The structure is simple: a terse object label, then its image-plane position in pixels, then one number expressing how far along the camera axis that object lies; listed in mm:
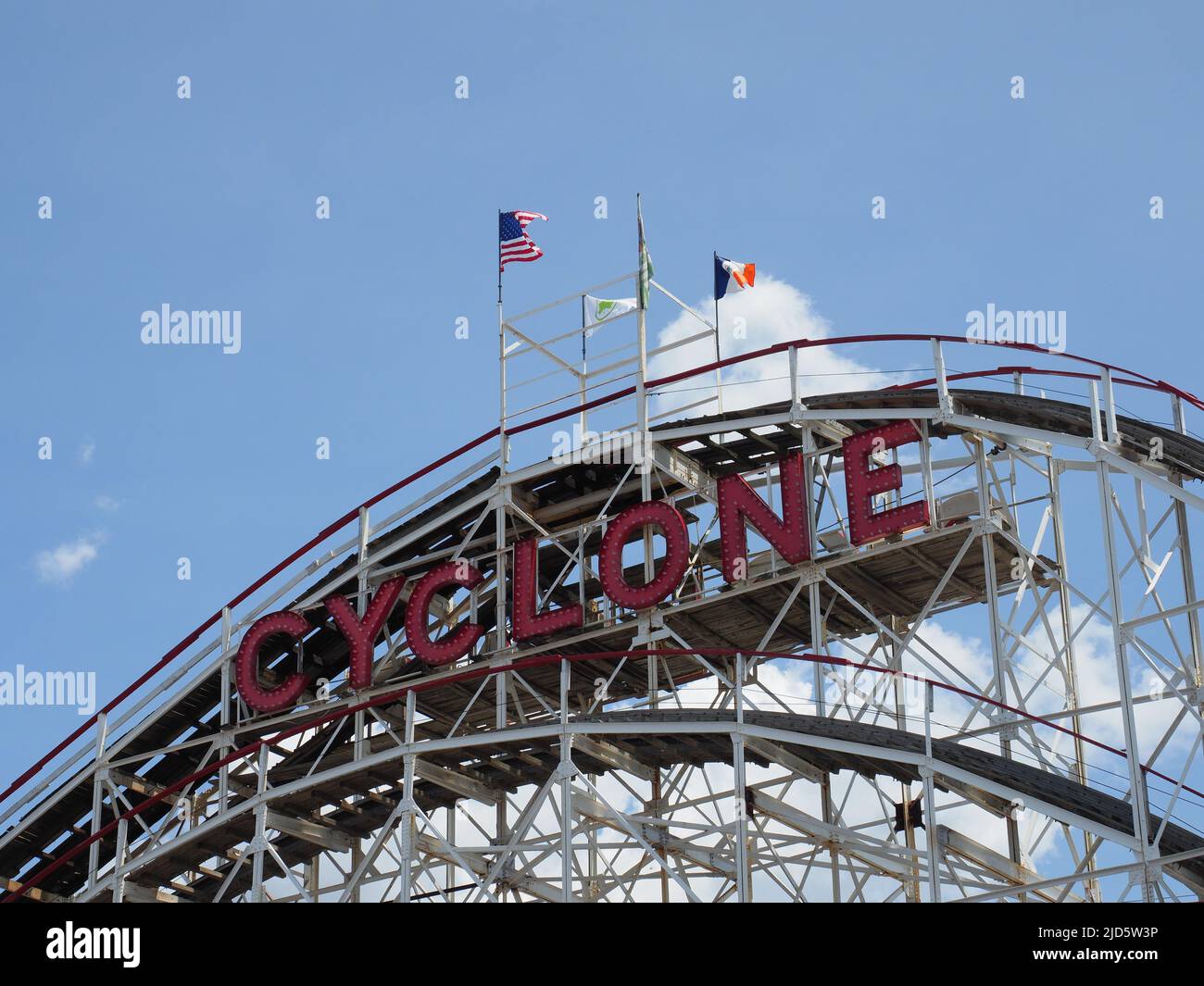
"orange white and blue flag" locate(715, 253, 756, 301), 44219
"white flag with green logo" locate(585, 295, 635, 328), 43344
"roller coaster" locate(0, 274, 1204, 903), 34188
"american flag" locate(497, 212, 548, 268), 45875
